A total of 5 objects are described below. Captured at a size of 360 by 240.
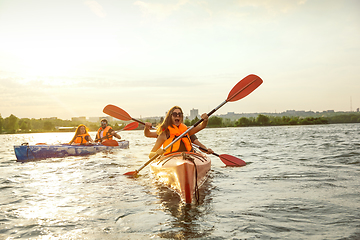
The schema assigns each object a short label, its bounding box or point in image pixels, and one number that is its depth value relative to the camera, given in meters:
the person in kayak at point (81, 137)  12.76
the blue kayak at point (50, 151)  10.82
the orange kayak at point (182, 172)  4.38
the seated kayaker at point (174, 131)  5.97
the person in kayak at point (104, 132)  13.34
